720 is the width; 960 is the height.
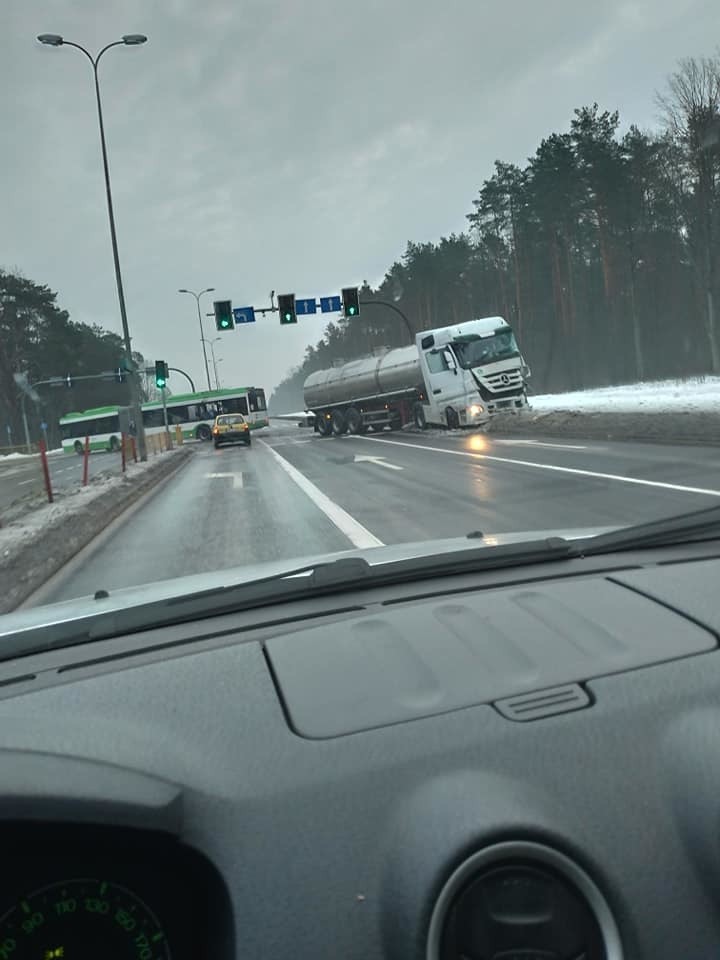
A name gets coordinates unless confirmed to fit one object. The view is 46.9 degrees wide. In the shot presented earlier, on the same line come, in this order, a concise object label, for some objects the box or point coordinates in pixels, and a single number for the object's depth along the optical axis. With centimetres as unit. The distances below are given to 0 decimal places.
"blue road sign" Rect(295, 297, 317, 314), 4562
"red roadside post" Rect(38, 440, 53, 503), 1427
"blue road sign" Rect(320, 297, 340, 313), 4622
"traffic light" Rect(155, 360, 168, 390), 3734
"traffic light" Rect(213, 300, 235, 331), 4031
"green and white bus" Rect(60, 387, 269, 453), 6200
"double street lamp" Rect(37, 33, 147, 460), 2683
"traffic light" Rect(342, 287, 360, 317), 4025
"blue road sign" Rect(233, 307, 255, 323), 4462
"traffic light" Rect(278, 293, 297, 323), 4112
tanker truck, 3025
